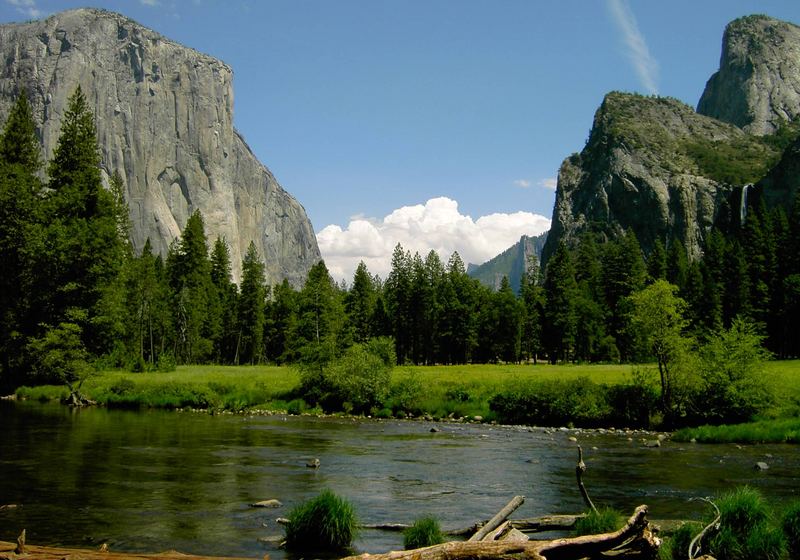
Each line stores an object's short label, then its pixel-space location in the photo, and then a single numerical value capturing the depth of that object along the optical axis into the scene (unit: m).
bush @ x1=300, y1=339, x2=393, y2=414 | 47.44
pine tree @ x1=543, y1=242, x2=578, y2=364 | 97.50
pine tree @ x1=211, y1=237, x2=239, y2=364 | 111.69
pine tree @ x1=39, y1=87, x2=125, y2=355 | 54.00
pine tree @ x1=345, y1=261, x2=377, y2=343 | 109.91
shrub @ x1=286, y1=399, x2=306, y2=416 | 48.16
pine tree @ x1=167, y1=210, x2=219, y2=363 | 92.62
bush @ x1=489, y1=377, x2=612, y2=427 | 40.09
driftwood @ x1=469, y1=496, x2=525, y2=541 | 11.18
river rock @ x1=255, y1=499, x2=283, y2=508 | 18.11
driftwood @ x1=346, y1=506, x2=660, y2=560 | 9.30
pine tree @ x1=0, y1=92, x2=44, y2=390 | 54.91
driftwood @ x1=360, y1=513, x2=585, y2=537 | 14.32
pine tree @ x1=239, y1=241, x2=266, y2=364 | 104.94
